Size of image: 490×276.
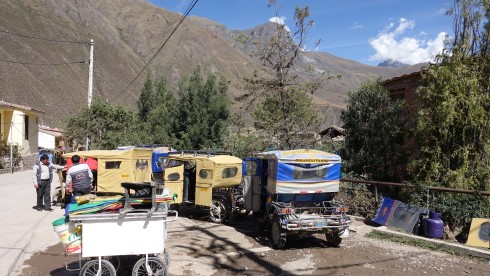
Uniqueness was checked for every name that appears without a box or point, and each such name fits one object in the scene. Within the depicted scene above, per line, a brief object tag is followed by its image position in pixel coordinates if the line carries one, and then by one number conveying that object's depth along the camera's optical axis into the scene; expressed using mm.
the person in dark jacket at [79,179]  8984
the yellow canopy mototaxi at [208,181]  11766
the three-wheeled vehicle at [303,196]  9031
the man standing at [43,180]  12117
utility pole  23656
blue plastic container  10023
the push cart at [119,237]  5816
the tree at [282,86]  17625
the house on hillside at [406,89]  16359
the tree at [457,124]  12289
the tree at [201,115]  30250
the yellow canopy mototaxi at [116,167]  13797
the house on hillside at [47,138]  42956
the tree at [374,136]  15758
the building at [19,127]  29594
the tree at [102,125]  23547
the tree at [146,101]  40844
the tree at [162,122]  30406
